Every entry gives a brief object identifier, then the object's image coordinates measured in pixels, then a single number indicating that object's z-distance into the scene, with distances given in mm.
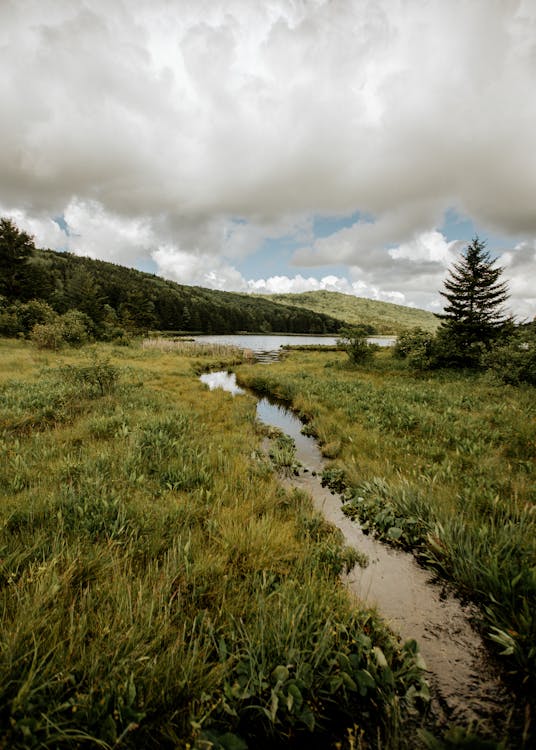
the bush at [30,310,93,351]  27234
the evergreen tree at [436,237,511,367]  23266
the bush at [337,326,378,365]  25906
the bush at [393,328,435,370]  22547
